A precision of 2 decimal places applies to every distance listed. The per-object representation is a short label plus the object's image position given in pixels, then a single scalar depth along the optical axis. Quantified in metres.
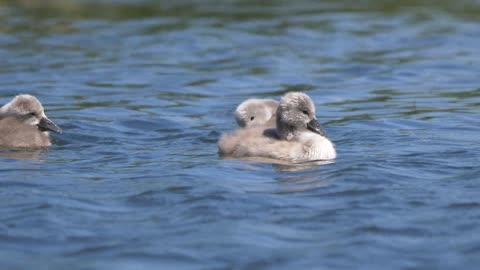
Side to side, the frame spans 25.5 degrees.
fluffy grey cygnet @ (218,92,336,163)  11.48
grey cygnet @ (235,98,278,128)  13.38
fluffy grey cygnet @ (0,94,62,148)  12.68
